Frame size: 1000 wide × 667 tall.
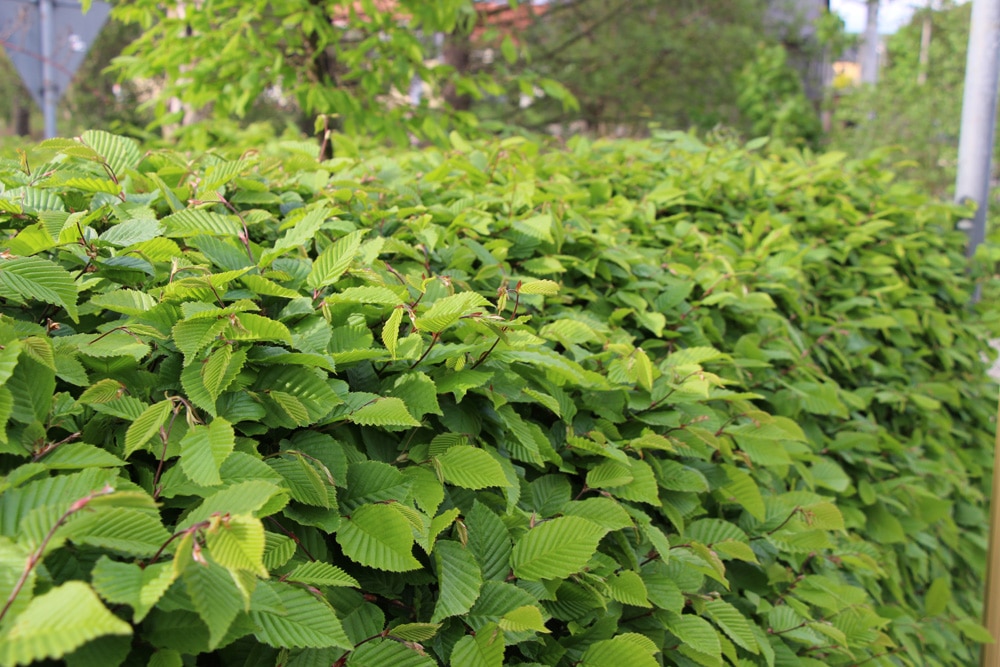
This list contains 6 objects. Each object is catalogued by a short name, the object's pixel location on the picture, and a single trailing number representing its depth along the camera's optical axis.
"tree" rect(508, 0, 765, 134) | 12.60
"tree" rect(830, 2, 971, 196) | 14.84
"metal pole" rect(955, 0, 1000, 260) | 4.93
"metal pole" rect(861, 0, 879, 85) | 20.11
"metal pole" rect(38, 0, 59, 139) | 6.89
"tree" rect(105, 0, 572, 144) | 4.52
